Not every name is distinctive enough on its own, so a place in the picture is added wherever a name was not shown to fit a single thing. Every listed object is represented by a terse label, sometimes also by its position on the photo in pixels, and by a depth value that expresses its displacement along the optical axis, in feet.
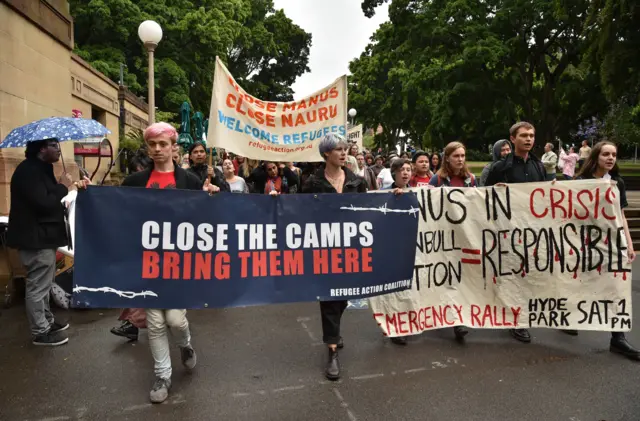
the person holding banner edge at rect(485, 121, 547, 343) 14.66
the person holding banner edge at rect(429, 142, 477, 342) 15.29
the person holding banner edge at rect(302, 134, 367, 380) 12.33
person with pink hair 11.03
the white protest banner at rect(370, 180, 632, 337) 13.96
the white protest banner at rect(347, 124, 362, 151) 47.93
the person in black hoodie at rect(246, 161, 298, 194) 25.27
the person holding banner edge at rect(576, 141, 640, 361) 13.48
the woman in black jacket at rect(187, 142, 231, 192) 18.58
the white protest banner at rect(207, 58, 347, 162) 19.44
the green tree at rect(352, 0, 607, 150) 69.26
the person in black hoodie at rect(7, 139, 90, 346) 13.71
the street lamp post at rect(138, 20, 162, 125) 30.91
